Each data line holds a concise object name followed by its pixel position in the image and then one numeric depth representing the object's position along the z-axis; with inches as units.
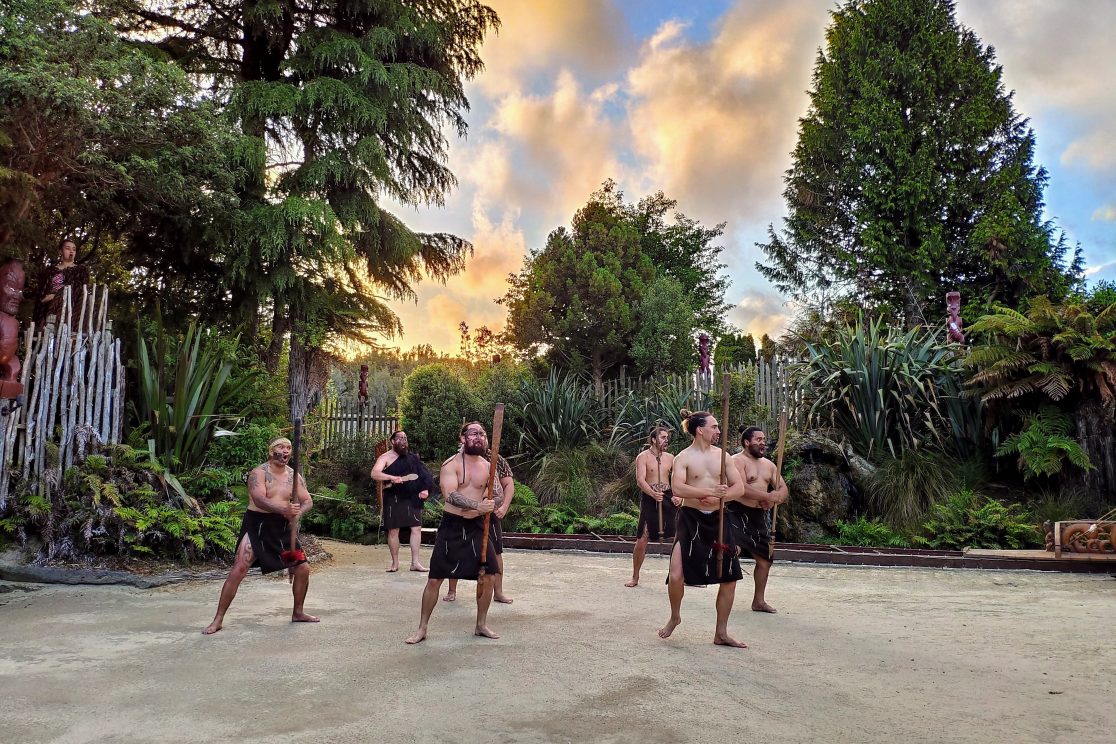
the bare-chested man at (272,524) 229.1
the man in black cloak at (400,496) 337.4
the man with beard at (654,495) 317.3
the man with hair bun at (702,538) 212.7
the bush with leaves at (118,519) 300.7
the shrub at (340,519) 438.9
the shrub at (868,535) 415.5
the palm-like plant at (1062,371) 413.1
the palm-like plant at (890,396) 475.5
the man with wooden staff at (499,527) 224.4
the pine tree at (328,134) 572.1
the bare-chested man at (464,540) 210.7
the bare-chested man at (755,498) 240.4
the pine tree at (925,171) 878.4
